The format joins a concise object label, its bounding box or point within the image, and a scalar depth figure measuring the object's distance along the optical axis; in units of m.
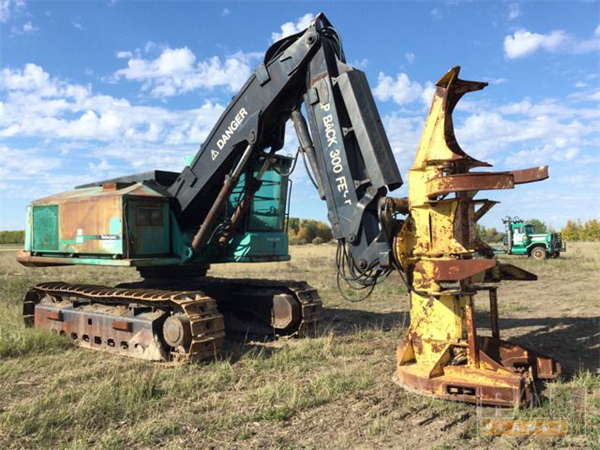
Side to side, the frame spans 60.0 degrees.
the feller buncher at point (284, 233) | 5.28
